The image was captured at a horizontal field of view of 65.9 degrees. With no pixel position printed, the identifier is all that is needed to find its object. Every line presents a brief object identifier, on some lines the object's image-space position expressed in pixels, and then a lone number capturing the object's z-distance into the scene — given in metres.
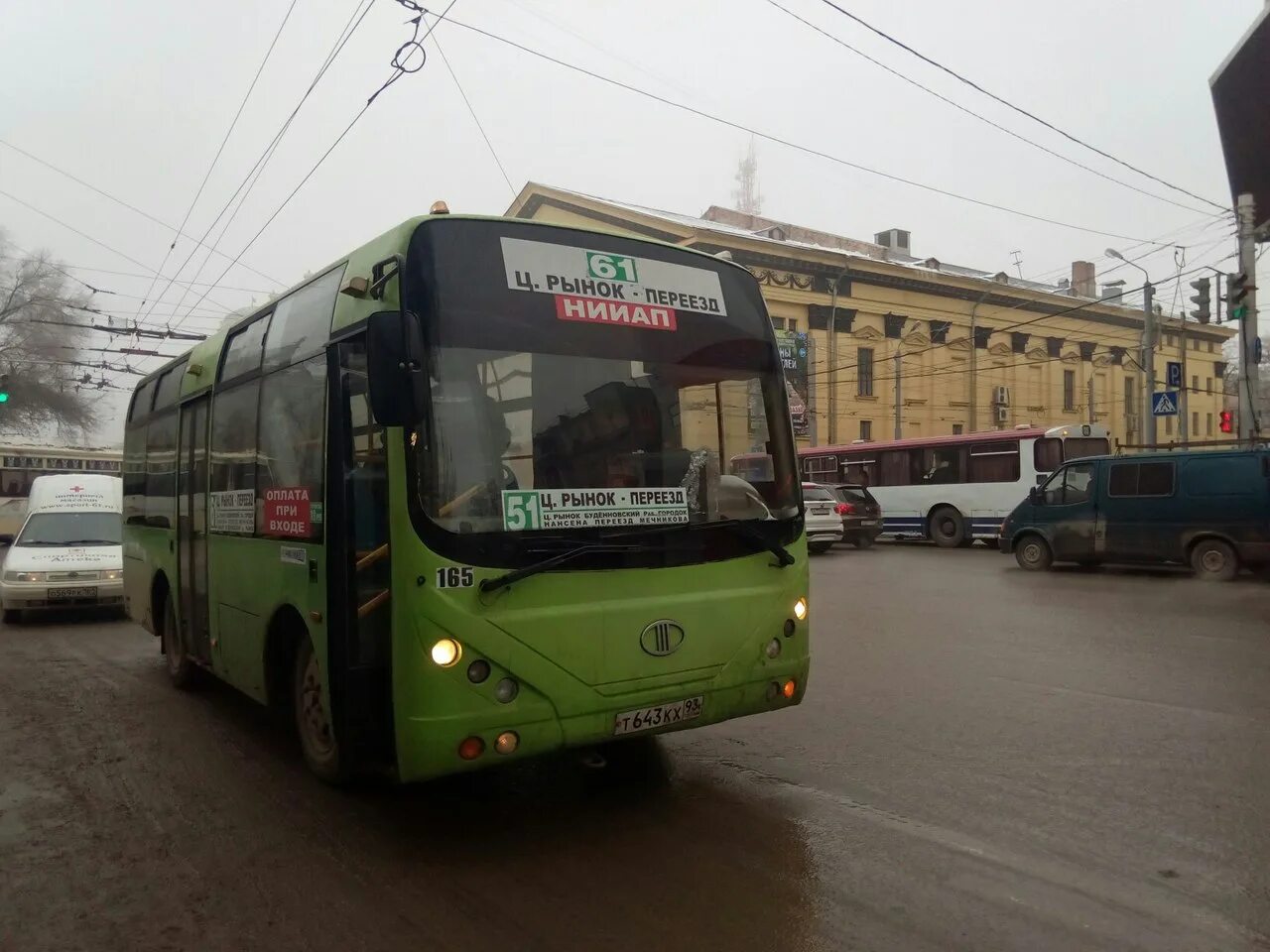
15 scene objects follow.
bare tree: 40.88
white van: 12.59
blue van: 14.62
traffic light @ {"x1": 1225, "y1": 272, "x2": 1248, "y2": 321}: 19.47
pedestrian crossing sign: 22.66
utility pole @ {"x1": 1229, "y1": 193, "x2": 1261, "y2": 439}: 19.12
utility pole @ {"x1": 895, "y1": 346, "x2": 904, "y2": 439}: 38.16
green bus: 4.27
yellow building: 40.31
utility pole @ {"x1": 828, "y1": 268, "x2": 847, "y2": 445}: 41.47
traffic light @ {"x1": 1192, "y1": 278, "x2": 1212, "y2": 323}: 21.58
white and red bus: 23.53
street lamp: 25.58
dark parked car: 23.97
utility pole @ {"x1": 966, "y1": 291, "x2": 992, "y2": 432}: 46.09
